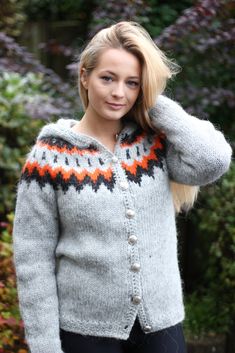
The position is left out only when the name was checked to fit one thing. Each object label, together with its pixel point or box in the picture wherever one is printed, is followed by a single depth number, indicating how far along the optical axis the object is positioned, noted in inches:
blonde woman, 88.5
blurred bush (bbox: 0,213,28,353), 120.1
